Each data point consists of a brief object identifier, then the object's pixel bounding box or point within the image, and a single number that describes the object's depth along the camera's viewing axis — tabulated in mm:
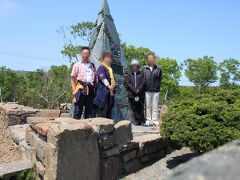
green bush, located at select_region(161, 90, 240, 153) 5025
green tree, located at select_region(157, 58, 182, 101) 30109
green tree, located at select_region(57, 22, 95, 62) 22578
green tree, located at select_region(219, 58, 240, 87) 27469
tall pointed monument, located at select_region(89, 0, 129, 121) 8773
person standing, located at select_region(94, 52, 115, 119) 6855
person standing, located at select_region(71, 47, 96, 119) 6797
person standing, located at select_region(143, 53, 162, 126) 7949
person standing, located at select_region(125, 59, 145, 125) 8047
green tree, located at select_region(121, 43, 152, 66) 27000
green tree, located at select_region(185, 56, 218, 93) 30141
